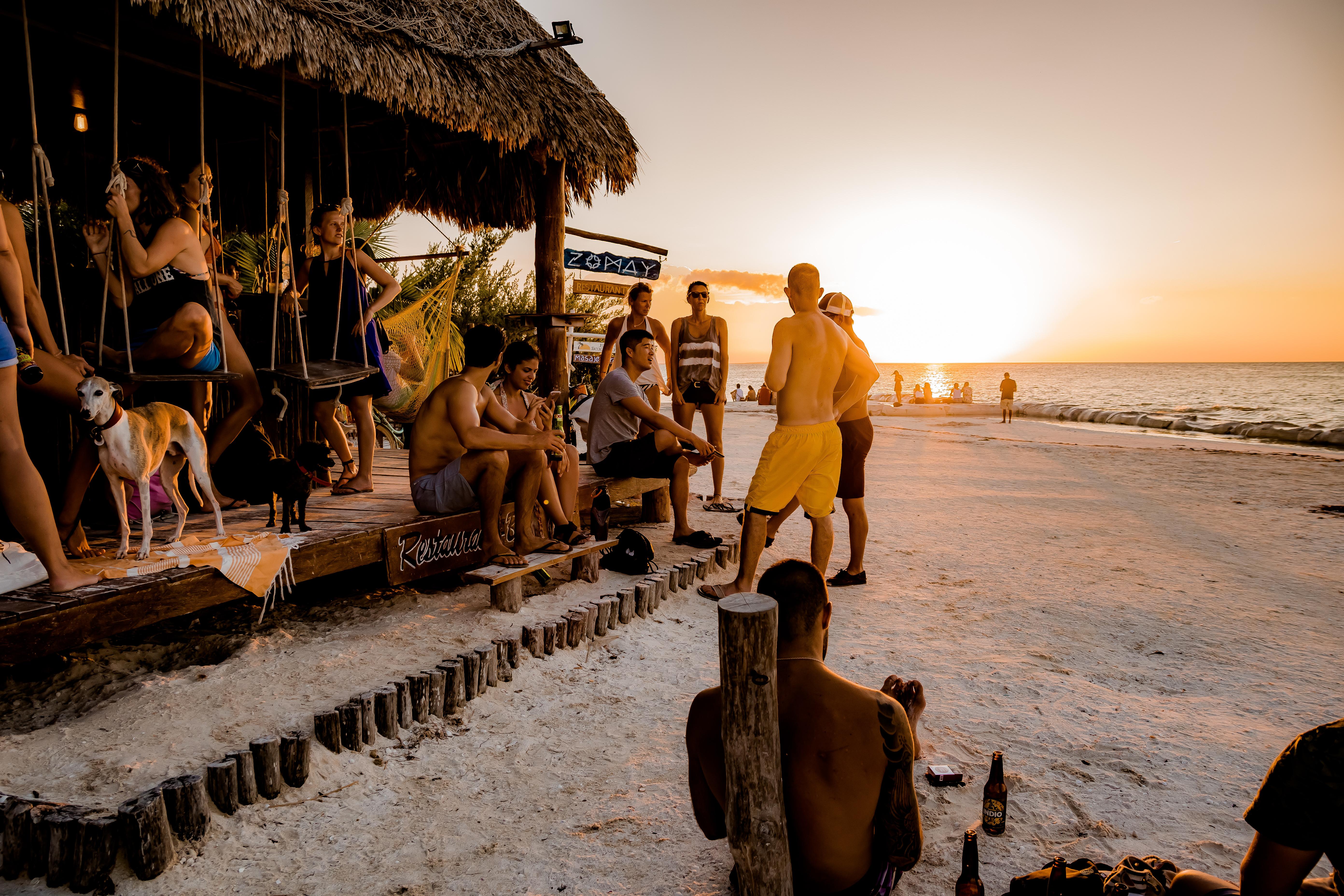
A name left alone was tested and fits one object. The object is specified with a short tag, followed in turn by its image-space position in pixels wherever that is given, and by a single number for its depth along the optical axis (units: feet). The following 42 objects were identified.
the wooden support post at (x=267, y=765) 9.23
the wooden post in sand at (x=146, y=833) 7.82
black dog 13.66
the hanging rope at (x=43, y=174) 12.09
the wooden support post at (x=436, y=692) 11.44
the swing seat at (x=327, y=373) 15.23
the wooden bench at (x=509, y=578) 14.64
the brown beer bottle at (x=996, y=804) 9.02
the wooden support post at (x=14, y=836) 7.85
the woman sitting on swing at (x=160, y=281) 13.24
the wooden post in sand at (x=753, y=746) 6.45
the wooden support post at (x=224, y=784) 8.79
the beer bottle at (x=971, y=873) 7.73
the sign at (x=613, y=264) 29.32
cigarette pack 10.08
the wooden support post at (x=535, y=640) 13.55
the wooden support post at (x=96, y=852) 7.70
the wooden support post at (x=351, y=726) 10.34
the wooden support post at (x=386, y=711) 10.74
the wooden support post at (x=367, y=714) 10.51
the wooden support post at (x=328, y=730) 10.19
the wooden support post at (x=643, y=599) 16.17
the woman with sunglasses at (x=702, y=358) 23.90
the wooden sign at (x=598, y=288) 30.25
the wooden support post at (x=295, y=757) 9.48
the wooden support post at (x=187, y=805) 8.25
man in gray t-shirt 20.57
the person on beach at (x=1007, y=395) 84.69
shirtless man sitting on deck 15.43
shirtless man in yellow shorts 15.79
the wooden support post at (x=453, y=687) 11.67
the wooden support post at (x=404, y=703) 11.04
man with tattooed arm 6.52
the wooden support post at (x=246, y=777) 9.04
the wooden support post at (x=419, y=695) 11.20
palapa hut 16.96
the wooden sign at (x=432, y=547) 14.57
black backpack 18.99
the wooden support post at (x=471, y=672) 12.01
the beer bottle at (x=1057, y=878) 6.59
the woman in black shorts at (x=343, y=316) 17.63
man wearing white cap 18.31
